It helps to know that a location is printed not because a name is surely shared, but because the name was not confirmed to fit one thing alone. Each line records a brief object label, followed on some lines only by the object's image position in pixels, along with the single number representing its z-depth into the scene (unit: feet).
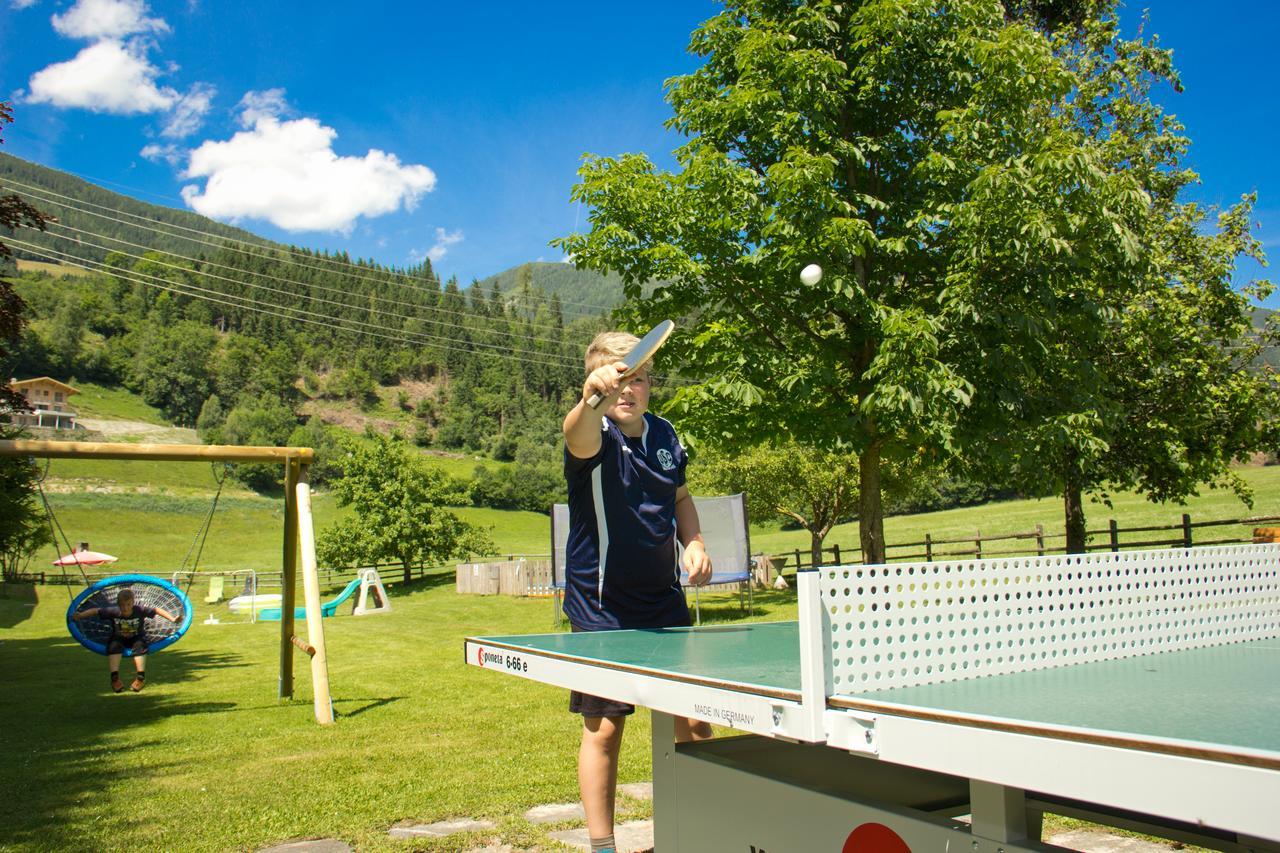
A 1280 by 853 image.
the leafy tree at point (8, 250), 30.07
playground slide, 70.28
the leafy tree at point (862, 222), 36.11
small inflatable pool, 77.20
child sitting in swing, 29.89
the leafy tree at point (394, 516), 108.68
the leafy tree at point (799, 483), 83.15
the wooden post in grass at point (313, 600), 23.76
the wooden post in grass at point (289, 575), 26.73
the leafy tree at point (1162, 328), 53.83
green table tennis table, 3.80
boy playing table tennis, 9.63
